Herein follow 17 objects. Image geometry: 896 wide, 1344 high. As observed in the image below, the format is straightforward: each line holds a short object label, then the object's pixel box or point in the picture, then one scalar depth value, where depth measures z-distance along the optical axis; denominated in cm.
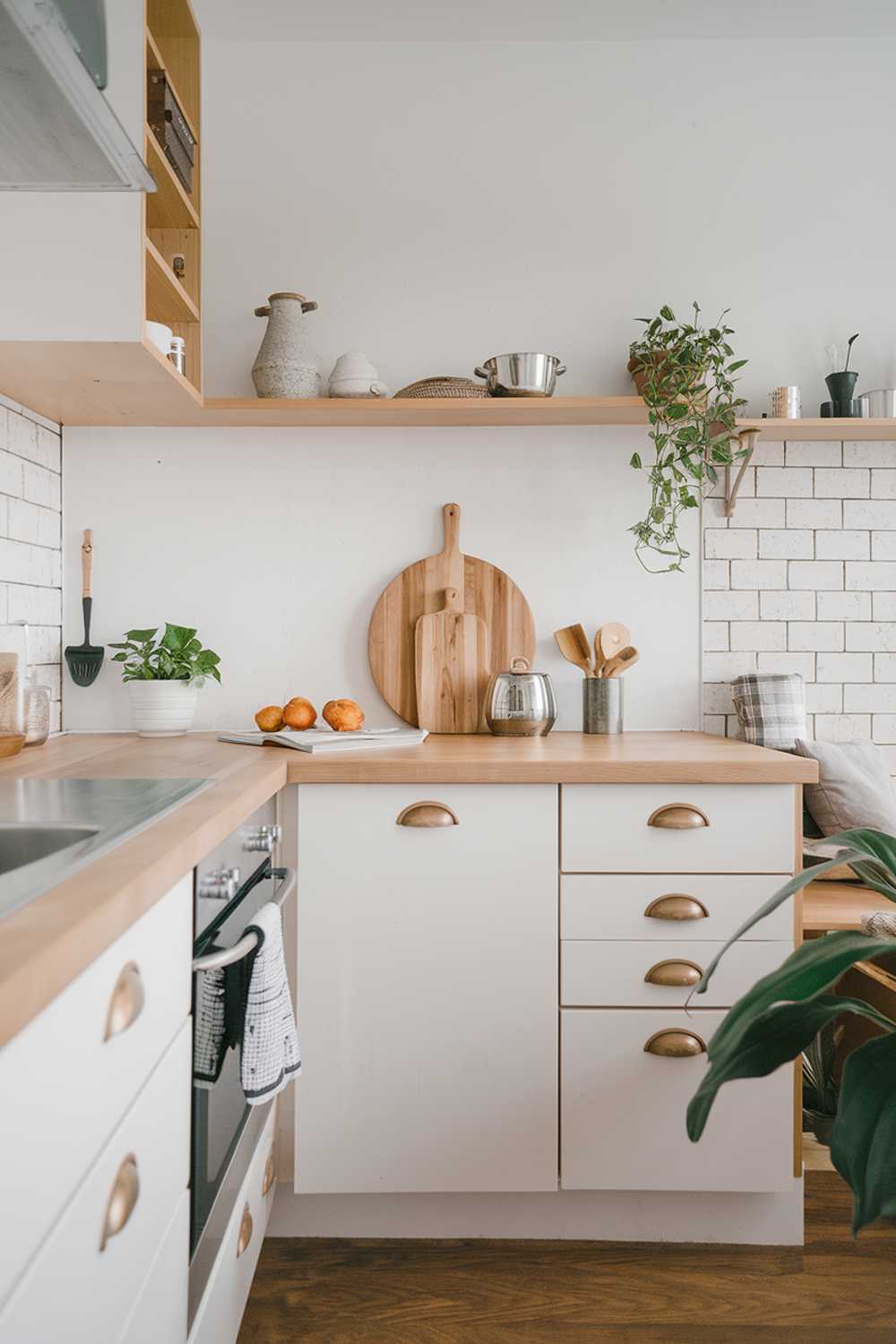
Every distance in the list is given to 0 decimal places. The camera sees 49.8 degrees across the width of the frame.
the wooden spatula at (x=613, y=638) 245
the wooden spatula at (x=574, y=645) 248
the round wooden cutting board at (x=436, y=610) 248
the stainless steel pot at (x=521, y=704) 230
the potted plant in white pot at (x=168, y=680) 227
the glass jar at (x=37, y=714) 201
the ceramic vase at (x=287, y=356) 228
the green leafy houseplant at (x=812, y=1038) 73
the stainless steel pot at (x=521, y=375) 227
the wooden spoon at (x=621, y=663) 243
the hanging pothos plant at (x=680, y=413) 226
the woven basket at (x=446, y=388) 227
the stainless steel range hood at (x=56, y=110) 104
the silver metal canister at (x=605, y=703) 238
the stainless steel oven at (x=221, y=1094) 122
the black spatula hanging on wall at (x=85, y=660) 241
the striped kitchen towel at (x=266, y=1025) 134
